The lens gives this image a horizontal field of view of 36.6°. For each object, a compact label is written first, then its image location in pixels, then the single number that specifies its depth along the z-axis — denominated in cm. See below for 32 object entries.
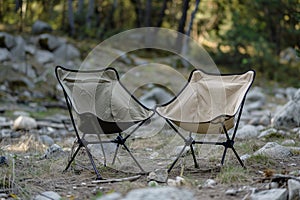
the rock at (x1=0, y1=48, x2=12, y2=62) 938
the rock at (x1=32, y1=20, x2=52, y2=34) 1086
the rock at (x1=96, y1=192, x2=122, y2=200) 237
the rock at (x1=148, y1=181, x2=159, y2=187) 284
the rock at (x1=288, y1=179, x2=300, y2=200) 241
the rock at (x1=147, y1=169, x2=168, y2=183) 295
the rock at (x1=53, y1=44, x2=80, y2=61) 1031
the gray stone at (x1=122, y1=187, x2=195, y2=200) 231
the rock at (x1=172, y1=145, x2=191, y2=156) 395
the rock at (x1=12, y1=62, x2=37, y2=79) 927
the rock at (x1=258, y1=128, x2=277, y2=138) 491
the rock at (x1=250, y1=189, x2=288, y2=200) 237
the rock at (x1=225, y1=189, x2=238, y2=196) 262
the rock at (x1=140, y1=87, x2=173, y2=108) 854
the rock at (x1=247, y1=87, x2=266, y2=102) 935
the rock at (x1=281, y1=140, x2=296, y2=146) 425
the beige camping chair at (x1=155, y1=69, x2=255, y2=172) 324
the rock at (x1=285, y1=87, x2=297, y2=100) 994
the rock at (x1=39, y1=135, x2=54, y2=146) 524
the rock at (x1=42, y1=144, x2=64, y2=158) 388
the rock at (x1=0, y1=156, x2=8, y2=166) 331
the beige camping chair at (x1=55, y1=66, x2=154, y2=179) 325
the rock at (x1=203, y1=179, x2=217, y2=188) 280
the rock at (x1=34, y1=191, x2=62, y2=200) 261
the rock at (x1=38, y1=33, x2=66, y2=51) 1043
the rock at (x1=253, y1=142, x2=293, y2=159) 360
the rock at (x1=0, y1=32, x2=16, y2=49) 984
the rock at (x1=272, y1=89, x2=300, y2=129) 570
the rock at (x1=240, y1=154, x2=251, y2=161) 353
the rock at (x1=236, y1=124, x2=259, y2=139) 510
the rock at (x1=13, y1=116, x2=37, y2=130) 628
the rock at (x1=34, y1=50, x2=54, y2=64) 989
